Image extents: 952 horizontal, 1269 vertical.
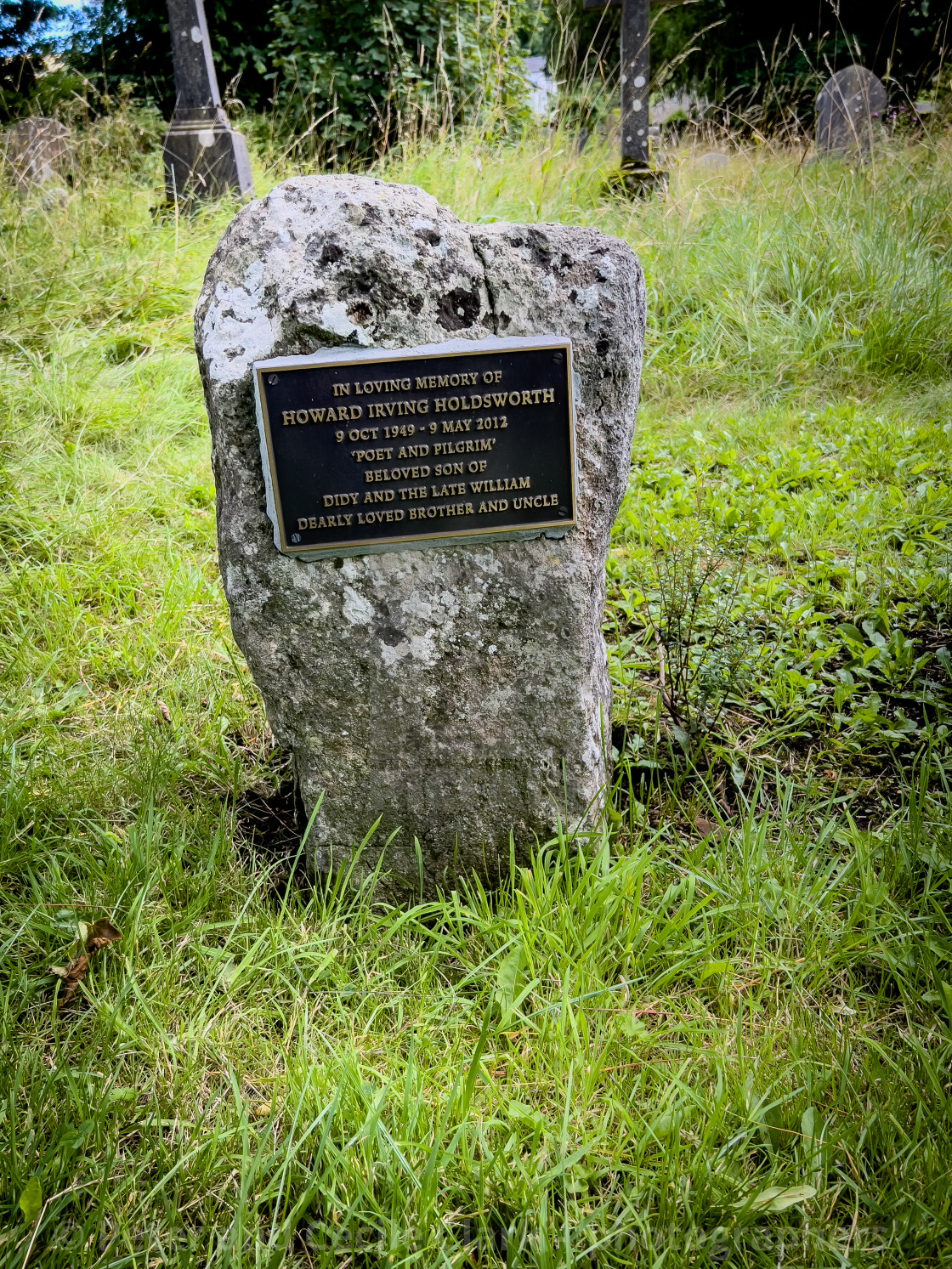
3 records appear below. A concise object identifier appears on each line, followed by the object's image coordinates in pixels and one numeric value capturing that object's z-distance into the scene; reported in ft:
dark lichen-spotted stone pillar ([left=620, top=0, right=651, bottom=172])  21.17
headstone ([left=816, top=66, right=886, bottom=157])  24.48
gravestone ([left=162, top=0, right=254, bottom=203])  20.38
